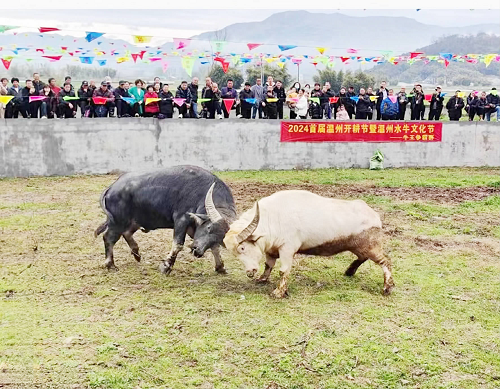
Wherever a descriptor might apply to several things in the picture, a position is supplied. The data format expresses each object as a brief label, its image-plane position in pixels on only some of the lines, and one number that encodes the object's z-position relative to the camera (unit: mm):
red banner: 18500
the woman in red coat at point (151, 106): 17672
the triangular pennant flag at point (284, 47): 19541
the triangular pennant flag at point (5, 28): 16406
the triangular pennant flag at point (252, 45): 19172
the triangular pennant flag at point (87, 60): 19900
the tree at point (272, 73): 29609
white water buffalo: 7707
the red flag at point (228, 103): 18688
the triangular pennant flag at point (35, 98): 17062
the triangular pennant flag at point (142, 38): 17703
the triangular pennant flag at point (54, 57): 18470
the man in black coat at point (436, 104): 20469
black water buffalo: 8362
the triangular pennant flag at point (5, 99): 16547
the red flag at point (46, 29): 16250
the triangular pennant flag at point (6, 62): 18206
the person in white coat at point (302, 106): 19188
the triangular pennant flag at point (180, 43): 18734
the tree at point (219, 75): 27109
